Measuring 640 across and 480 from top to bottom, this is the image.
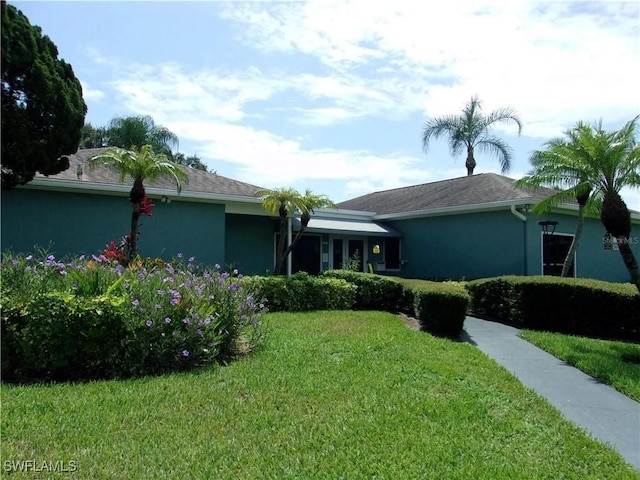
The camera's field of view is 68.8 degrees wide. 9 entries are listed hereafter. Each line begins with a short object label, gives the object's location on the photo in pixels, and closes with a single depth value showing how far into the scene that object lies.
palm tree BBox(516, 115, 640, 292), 9.44
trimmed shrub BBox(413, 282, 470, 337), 9.77
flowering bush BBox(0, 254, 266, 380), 6.09
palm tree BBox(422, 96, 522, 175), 27.25
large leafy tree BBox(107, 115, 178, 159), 28.19
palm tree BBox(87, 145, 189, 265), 11.56
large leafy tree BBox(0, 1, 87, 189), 10.52
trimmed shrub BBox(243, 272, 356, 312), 12.30
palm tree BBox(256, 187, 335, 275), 14.58
